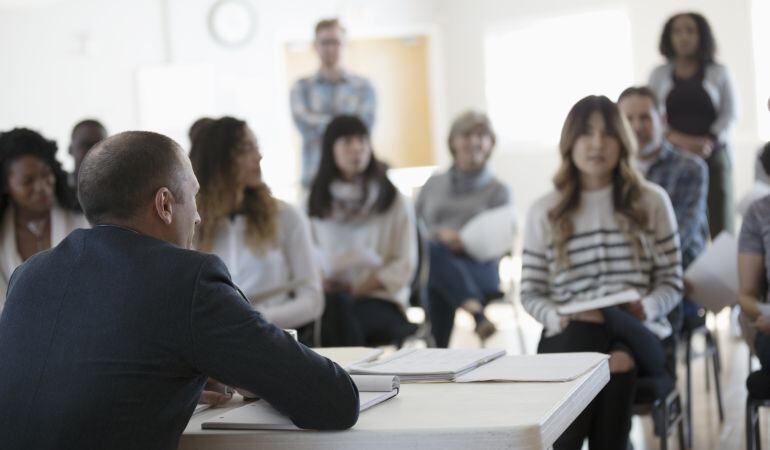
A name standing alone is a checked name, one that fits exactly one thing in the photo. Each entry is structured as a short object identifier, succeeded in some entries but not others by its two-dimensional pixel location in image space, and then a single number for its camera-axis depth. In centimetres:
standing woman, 497
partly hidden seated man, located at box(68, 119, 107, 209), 398
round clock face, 908
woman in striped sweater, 305
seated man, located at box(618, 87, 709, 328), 378
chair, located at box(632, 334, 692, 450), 287
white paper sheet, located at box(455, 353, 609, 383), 178
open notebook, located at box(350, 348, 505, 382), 185
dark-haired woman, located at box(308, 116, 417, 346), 411
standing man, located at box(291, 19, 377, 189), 607
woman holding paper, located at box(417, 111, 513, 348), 462
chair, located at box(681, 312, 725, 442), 366
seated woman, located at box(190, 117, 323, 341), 327
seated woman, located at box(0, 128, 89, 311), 318
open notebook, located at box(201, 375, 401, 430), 155
